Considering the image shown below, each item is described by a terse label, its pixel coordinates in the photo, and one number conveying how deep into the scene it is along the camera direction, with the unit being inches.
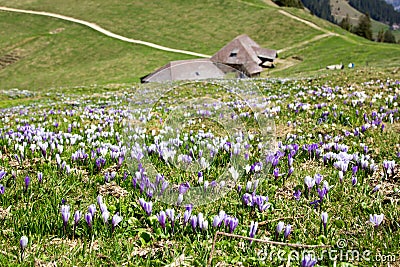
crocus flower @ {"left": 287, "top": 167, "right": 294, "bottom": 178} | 175.0
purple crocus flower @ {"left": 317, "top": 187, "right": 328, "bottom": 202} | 147.6
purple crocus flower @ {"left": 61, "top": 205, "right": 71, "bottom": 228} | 128.3
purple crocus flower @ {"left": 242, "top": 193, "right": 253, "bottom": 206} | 146.0
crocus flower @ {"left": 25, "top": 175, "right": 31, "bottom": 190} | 162.4
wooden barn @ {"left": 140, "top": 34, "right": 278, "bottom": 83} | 1882.4
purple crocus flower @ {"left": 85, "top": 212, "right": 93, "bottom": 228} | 128.0
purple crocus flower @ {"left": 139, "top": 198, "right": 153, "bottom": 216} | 139.2
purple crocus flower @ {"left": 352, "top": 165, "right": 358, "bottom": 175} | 171.3
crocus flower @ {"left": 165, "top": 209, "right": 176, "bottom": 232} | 129.3
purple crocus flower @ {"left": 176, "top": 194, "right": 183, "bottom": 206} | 143.4
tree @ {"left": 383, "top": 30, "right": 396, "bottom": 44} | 5374.0
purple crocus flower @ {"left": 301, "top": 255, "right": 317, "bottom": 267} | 106.5
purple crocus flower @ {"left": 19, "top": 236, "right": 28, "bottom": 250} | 113.0
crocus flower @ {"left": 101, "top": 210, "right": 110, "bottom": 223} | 129.5
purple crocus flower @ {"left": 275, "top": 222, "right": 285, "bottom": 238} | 124.7
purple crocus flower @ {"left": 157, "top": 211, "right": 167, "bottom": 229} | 129.1
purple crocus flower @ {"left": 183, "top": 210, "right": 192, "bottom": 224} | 130.7
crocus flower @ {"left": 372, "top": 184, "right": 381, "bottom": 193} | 154.2
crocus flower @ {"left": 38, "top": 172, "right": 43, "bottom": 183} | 170.7
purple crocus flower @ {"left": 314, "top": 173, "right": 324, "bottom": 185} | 157.6
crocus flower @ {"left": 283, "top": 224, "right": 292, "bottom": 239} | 122.9
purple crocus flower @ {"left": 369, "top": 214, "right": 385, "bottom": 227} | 123.3
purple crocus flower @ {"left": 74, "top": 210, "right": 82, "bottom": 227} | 127.8
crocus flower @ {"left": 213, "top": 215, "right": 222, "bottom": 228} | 127.5
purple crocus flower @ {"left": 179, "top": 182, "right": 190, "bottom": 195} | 147.3
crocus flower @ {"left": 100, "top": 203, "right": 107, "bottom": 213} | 131.9
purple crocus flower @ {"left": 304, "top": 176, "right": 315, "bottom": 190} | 155.2
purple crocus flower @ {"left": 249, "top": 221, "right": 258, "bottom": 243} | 123.9
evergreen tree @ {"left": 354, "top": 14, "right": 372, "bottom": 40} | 4429.1
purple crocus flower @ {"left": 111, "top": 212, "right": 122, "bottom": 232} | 128.2
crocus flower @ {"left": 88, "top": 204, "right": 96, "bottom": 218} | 130.3
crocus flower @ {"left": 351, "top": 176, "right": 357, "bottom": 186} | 160.3
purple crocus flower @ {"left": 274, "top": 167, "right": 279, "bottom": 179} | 173.2
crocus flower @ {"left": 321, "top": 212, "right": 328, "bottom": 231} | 127.5
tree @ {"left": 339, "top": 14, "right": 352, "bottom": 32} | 4790.1
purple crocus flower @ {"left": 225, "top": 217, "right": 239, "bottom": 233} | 126.6
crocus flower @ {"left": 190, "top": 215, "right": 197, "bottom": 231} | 127.7
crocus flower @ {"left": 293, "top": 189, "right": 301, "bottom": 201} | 152.1
